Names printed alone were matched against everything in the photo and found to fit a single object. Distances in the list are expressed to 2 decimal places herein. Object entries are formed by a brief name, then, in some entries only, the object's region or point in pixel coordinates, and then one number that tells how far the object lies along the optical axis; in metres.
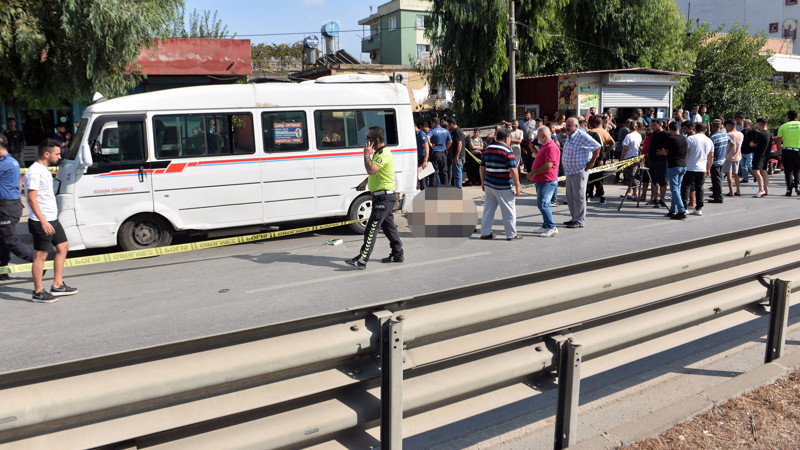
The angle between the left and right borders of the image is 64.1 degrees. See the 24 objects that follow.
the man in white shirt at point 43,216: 7.10
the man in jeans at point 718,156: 14.19
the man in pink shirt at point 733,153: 15.02
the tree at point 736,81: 31.23
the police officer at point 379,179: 8.33
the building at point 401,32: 55.44
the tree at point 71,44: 14.24
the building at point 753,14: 59.81
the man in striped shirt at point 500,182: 10.06
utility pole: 22.05
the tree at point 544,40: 25.47
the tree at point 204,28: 43.09
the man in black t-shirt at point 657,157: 12.68
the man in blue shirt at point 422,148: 14.12
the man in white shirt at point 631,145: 14.67
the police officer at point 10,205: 7.86
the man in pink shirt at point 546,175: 10.74
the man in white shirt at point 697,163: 12.34
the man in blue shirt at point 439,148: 15.41
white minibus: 9.38
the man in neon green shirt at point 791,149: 14.56
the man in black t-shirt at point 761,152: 14.75
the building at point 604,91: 21.89
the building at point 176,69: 21.39
